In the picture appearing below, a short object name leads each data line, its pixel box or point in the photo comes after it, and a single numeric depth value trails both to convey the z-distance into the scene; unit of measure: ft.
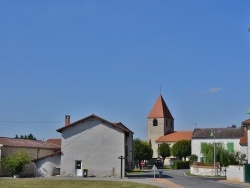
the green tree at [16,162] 179.83
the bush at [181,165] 266.77
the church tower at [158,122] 414.45
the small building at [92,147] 174.70
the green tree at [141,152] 326.03
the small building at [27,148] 187.29
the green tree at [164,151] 359.66
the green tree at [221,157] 208.73
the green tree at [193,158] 289.66
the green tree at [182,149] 336.49
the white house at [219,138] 289.33
